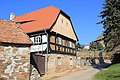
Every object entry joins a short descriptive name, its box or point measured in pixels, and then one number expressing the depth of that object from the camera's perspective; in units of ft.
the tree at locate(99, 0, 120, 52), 96.89
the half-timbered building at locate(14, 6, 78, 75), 99.07
